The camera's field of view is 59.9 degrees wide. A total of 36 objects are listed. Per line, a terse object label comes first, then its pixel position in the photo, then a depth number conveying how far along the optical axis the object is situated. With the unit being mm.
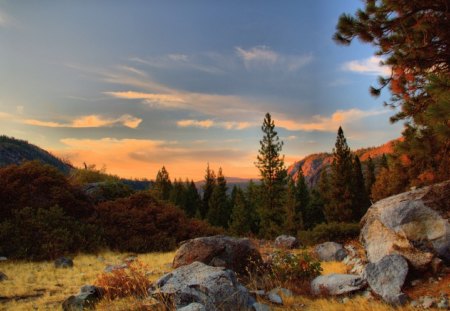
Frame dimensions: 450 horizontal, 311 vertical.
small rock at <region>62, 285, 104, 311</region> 7099
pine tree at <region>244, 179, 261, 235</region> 42638
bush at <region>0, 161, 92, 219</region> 16750
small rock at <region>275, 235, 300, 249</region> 19531
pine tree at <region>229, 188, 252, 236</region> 40594
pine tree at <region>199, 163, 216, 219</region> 63469
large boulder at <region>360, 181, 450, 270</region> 8633
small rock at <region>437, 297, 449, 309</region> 6965
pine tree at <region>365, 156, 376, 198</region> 60062
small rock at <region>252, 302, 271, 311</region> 6309
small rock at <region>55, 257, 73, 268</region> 12602
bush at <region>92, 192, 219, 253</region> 17328
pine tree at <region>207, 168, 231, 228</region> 52625
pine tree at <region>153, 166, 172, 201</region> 66250
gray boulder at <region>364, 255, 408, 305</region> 7327
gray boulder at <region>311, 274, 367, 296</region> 8148
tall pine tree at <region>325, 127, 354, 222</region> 38688
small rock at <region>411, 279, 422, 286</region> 8234
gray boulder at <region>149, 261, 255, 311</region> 5879
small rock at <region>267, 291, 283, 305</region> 7405
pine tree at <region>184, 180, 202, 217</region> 63388
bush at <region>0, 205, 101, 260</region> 13953
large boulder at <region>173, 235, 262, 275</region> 9930
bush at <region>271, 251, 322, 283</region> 9602
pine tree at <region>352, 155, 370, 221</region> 39938
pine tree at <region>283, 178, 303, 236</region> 35656
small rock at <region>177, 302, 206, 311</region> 5074
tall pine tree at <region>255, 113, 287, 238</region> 40031
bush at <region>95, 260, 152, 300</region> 7574
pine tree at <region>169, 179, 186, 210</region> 61625
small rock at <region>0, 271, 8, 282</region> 10522
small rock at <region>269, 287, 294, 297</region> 8031
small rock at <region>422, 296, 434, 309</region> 7002
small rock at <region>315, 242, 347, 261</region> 14597
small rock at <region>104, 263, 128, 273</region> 11548
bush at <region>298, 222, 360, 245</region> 20641
